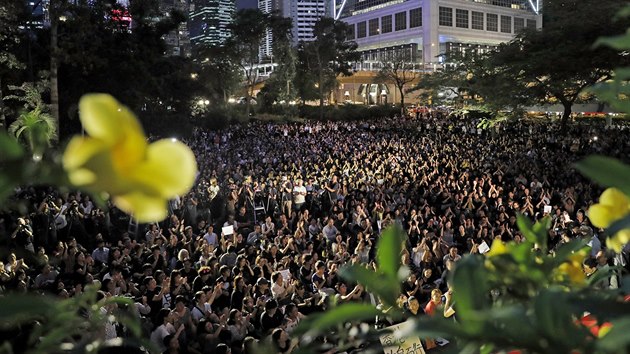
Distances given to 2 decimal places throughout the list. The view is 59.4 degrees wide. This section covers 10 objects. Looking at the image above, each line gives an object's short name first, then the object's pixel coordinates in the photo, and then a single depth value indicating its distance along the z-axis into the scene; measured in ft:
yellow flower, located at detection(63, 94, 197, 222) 2.09
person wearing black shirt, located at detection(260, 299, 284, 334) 20.44
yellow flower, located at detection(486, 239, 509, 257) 3.49
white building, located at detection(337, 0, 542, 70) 207.72
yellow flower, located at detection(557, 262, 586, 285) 3.65
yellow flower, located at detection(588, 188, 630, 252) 3.25
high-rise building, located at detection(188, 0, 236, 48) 213.66
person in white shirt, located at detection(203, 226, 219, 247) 30.79
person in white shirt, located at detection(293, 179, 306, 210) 42.96
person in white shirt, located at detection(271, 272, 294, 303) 23.11
